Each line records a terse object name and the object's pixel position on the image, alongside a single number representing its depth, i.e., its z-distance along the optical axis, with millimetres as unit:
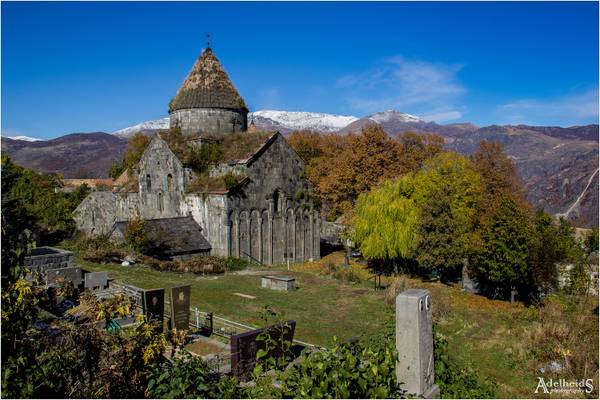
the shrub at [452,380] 7844
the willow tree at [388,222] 25188
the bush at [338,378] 5535
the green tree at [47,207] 28969
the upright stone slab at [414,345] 7188
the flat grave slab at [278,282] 18953
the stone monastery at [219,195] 25578
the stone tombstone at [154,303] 11828
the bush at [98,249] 22197
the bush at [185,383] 6293
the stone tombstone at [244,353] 9172
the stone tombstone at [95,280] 16281
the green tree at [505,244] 19969
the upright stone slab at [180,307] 11891
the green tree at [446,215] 22391
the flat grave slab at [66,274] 15648
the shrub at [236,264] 24361
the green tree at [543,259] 20328
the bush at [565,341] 10633
